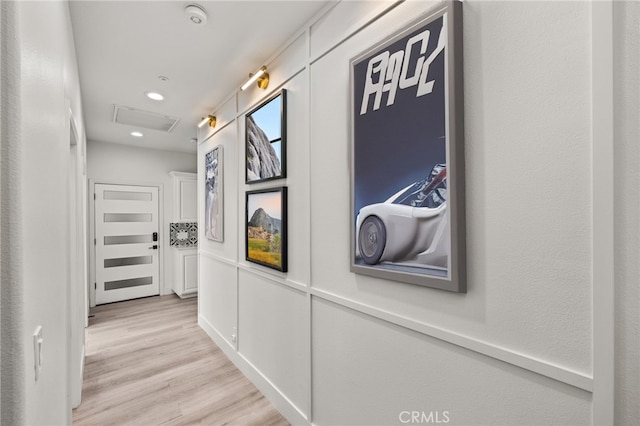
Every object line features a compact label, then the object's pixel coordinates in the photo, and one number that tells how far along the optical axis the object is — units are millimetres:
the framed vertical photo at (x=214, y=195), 3026
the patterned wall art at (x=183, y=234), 5188
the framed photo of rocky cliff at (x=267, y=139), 2049
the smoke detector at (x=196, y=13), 1646
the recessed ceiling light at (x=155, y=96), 2817
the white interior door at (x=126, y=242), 4590
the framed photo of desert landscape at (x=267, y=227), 2031
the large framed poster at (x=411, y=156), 1062
